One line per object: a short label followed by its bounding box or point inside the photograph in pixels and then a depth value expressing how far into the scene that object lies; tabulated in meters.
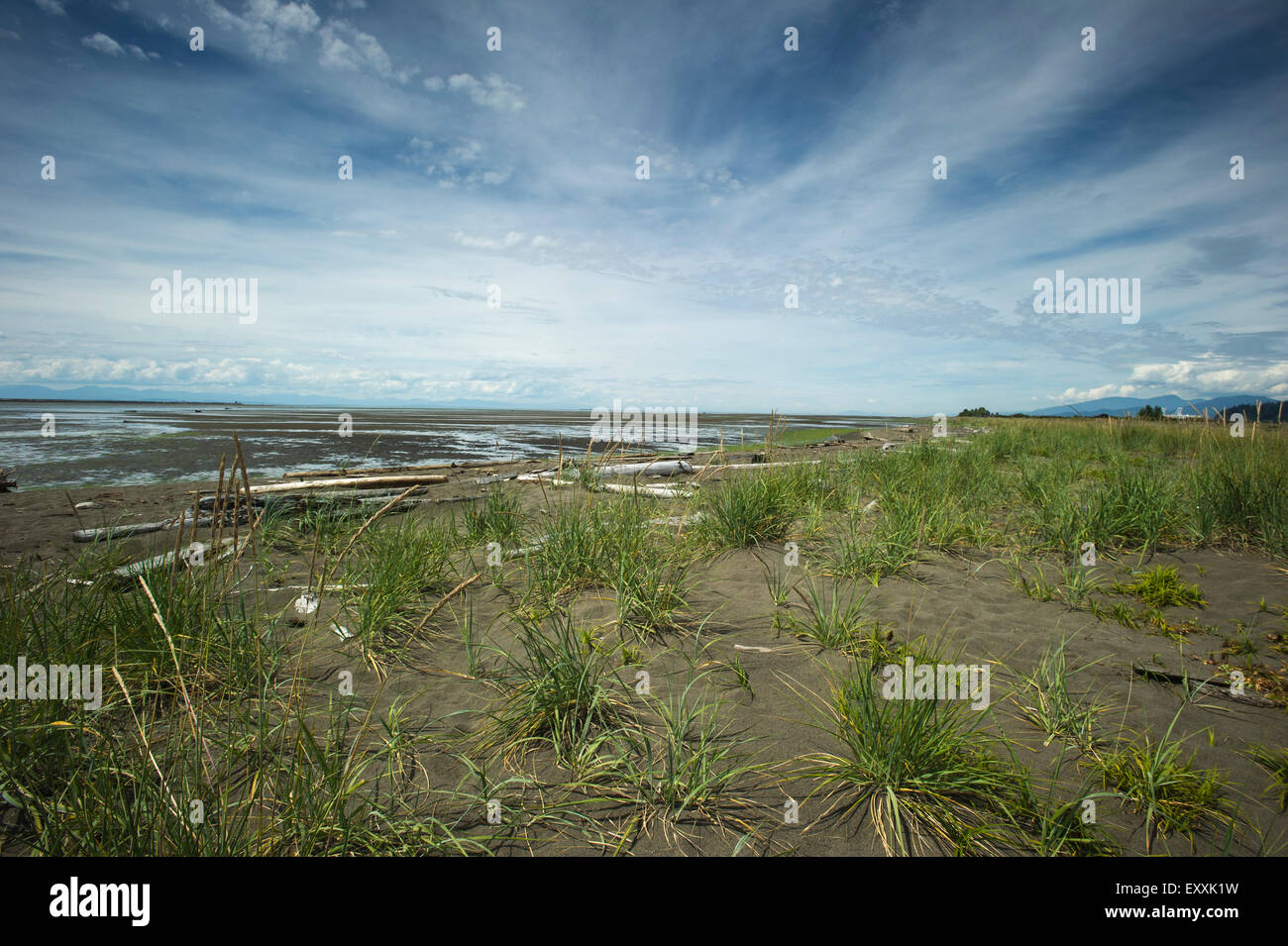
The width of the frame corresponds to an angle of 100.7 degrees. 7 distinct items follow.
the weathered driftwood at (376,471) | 9.57
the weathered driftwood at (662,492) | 6.71
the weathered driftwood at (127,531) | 6.80
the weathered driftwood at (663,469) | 11.07
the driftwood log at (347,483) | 8.34
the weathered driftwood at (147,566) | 3.03
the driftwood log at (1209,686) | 3.03
